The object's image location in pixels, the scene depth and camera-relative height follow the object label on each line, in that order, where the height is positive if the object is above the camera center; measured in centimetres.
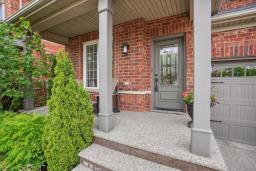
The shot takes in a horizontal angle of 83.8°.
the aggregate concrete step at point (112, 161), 181 -104
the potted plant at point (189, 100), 247 -29
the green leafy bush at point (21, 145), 215 -96
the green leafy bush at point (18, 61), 321 +59
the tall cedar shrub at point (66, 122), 205 -56
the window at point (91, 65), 497 +69
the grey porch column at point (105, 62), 248 +41
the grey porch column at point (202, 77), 175 +9
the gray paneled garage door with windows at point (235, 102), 324 -43
